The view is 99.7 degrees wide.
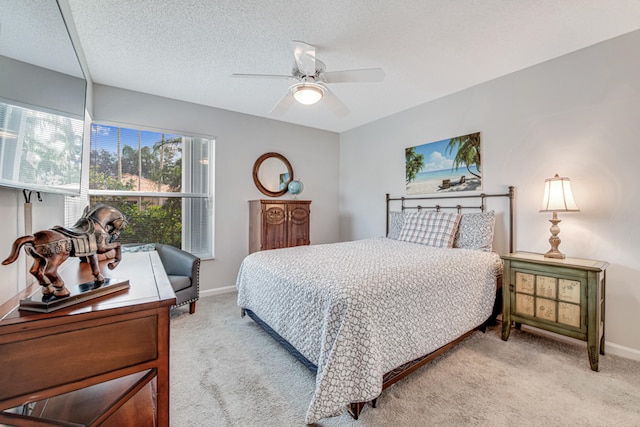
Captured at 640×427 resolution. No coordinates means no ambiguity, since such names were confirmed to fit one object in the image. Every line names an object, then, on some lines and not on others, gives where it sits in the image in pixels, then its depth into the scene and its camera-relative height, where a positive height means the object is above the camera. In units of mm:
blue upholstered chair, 2908 -695
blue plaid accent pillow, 3059 -220
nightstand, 2062 -717
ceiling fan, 2080 +1078
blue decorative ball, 4246 +347
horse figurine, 875 -131
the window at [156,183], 3238 +329
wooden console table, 801 -482
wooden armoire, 3762 -212
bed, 1516 -657
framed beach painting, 3223 +578
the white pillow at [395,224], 3710 -201
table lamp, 2365 +77
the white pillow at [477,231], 2857 -231
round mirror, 4223 +567
